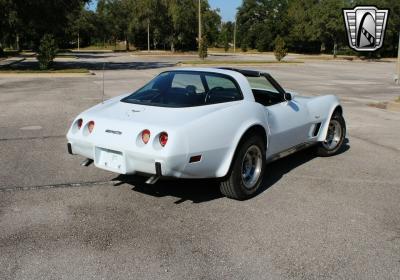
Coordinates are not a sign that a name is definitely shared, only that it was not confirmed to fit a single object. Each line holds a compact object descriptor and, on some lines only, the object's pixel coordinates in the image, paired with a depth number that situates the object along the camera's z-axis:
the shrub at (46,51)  24.22
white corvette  4.35
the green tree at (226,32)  85.31
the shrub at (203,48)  36.94
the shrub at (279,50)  38.88
